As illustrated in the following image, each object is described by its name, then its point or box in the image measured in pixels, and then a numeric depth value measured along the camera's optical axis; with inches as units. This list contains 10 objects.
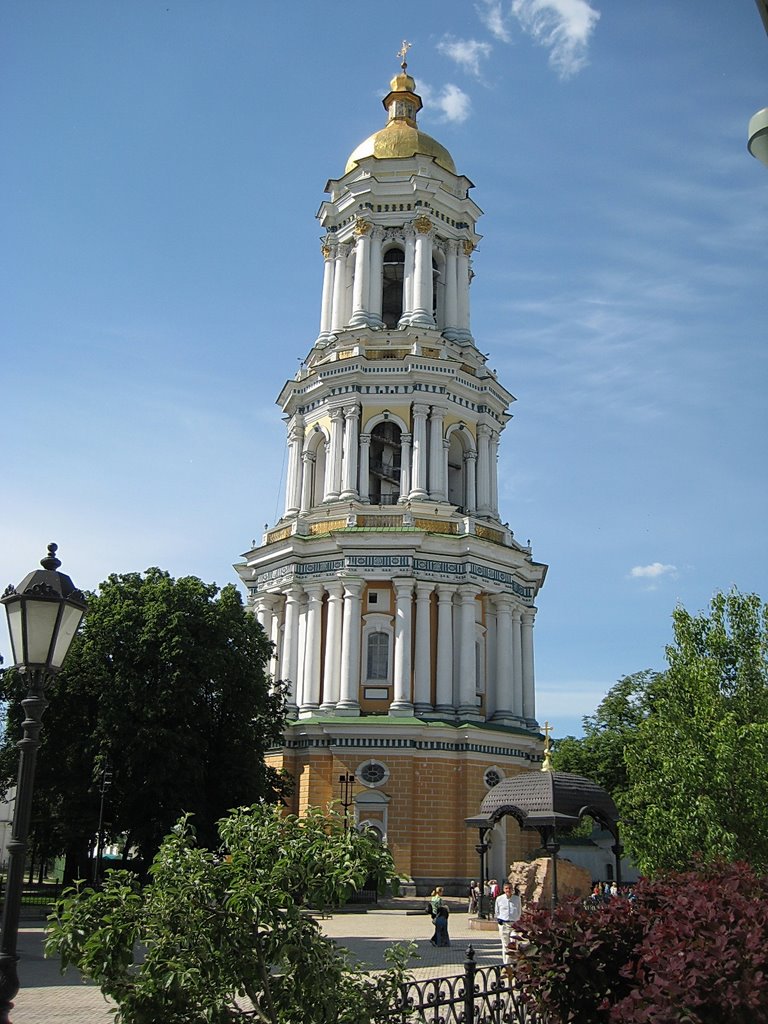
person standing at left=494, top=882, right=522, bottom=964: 776.9
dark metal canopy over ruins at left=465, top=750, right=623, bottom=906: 996.6
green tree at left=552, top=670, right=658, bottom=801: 1924.2
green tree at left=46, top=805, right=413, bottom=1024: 312.8
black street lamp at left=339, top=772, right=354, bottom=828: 1405.0
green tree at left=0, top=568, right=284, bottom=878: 1158.3
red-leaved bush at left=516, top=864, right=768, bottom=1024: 308.2
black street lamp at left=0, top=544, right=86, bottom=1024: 318.7
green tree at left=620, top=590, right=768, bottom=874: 861.8
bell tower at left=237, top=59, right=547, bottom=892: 1443.2
